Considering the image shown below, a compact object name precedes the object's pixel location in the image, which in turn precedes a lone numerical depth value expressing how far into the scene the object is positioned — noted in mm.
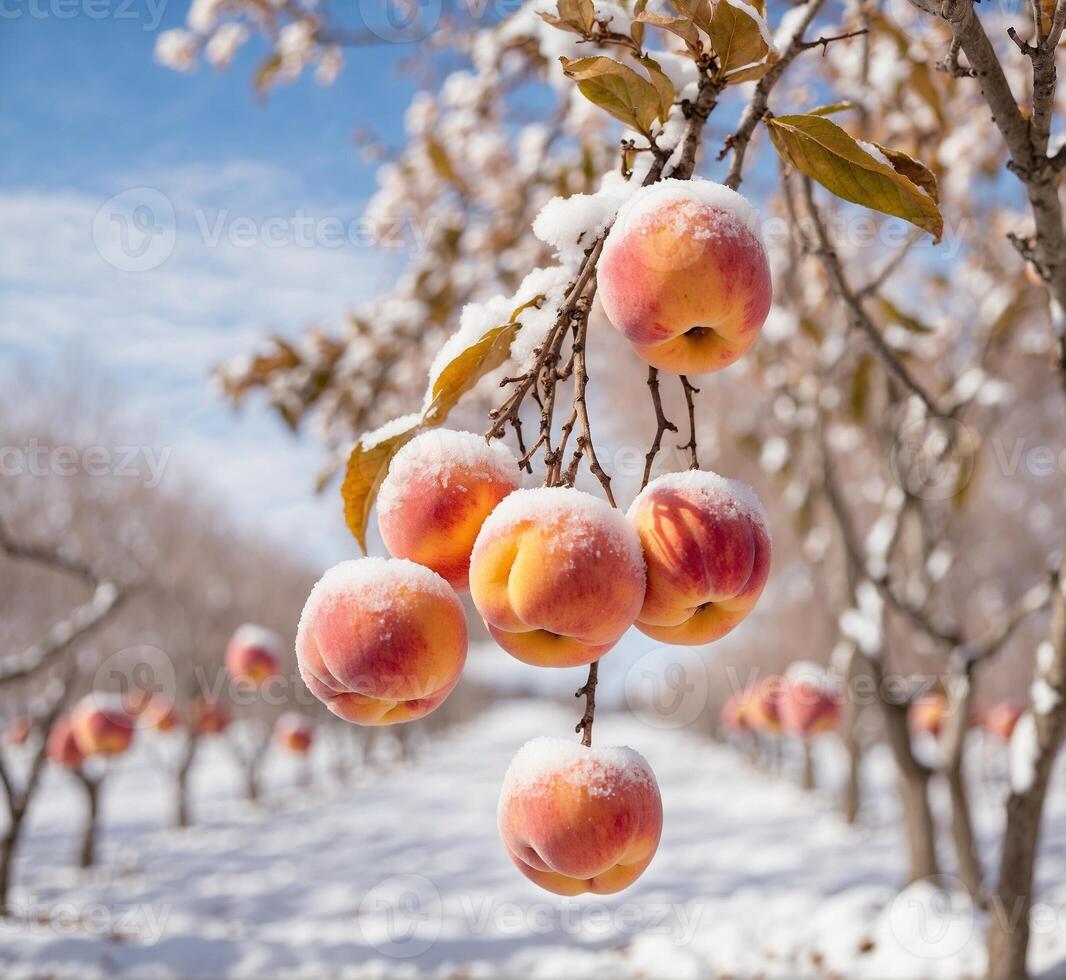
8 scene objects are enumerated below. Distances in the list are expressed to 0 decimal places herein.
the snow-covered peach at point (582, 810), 759
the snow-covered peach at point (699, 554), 729
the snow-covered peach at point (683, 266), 692
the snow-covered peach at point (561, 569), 688
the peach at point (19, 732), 8391
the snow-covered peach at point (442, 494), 771
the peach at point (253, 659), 4105
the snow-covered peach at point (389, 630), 734
